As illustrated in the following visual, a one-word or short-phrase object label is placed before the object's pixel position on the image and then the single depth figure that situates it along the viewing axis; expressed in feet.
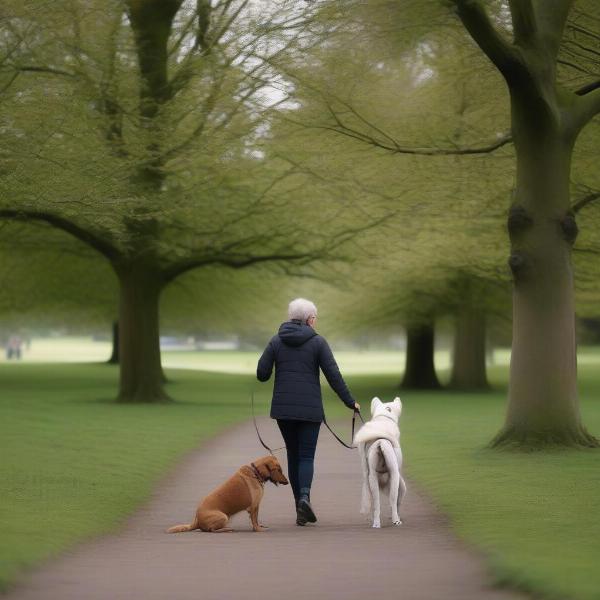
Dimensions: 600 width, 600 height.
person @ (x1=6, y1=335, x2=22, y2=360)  271.69
